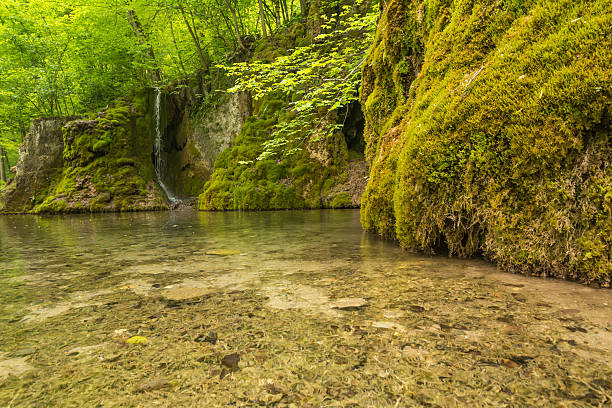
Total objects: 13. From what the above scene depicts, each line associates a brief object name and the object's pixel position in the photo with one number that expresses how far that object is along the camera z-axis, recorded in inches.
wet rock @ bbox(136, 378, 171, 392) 43.2
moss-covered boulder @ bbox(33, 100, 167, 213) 590.9
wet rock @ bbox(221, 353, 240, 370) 48.3
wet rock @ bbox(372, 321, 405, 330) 59.7
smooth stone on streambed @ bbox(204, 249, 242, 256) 141.9
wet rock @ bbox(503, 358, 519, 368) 45.6
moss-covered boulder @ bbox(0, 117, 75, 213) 638.5
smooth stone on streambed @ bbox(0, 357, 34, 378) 47.1
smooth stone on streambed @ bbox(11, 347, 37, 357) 52.8
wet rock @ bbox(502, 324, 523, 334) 56.1
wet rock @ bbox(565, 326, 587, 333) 55.2
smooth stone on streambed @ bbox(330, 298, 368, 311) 70.9
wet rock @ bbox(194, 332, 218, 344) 56.8
